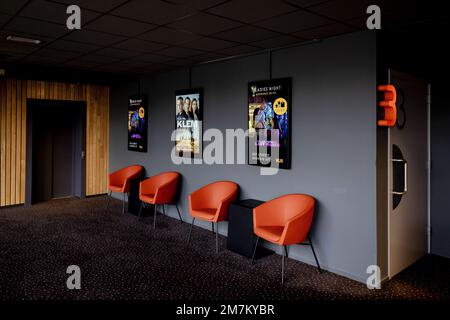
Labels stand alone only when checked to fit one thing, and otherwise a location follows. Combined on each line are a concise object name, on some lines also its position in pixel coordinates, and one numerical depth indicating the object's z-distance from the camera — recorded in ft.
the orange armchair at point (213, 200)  18.95
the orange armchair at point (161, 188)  22.85
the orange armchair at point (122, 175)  27.62
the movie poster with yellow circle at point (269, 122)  17.76
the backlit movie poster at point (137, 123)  28.04
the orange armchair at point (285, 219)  14.93
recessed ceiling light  17.37
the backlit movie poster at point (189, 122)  23.12
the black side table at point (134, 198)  26.05
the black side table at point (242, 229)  17.56
